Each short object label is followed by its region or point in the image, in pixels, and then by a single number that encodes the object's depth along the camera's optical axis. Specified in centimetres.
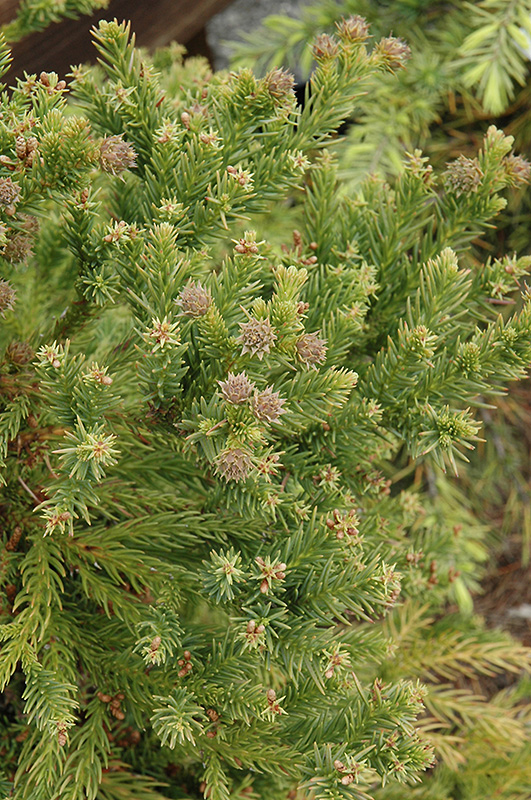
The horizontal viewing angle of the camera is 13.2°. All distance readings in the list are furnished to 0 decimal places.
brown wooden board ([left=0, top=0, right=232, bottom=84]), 120
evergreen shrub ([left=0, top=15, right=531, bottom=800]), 98
